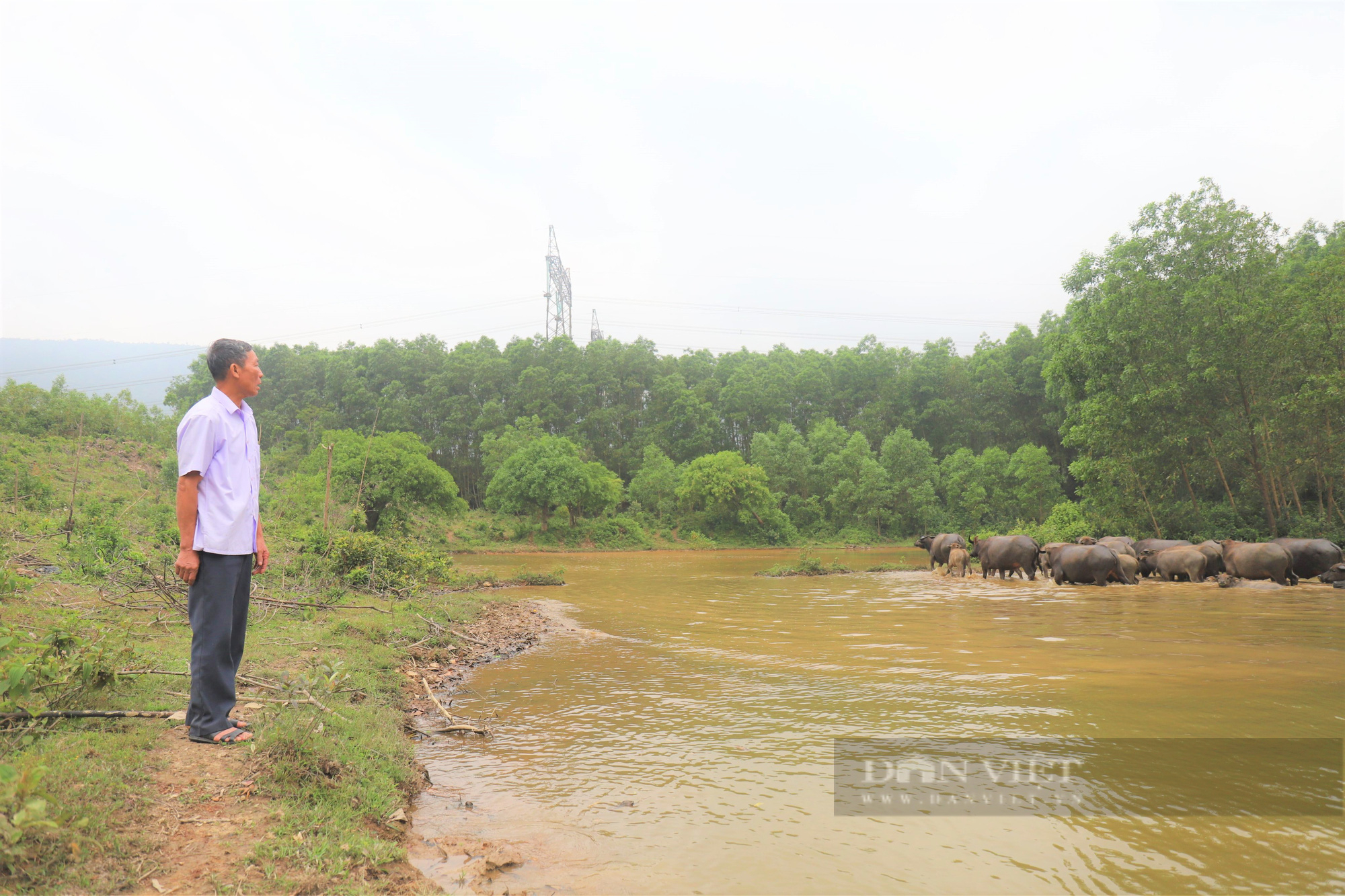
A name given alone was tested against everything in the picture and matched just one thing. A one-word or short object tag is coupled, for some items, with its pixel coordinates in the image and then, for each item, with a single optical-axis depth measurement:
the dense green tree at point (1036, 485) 44.84
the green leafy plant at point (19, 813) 2.72
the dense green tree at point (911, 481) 50.53
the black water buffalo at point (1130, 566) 19.69
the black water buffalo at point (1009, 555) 22.28
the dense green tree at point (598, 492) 46.91
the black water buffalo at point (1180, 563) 19.48
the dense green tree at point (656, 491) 52.03
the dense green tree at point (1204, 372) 22.38
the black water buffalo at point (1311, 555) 18.56
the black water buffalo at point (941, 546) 25.72
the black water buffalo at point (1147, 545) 20.81
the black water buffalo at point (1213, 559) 19.78
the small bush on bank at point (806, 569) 25.45
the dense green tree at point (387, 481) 32.25
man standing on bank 4.29
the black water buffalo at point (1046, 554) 21.91
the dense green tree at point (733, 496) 49.12
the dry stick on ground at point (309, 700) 4.98
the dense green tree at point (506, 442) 54.88
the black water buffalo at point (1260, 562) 18.52
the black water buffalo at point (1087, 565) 19.58
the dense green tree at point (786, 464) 54.47
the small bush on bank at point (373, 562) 12.88
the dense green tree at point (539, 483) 45.28
